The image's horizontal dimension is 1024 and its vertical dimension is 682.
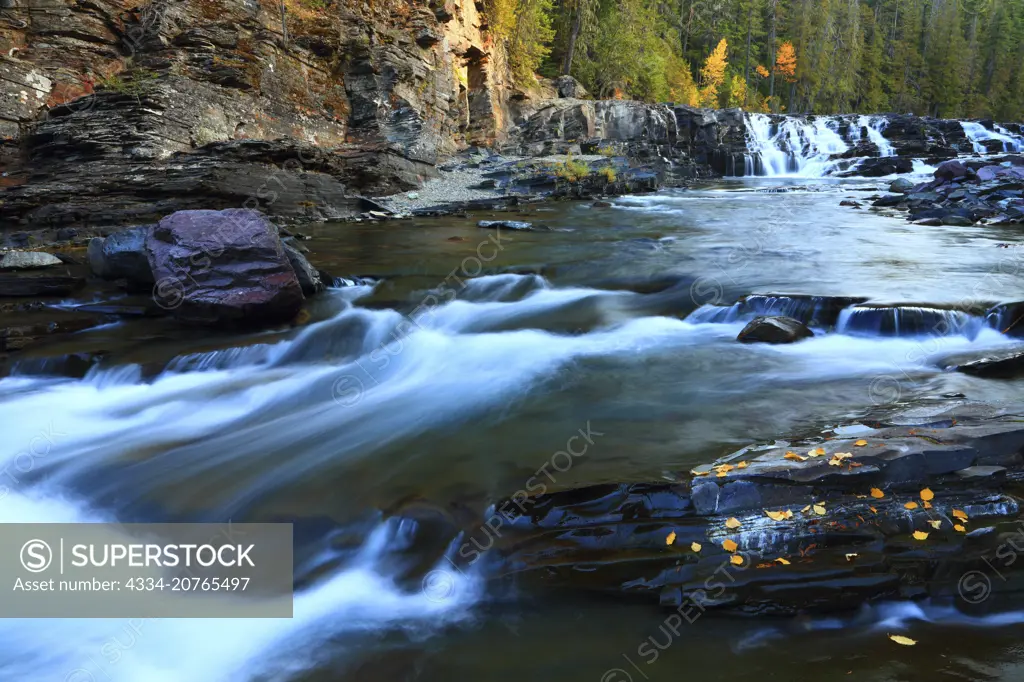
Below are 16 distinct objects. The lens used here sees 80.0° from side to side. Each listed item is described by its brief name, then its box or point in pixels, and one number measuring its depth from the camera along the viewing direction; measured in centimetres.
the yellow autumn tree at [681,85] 4453
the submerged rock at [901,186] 1936
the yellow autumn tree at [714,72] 5009
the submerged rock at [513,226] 1335
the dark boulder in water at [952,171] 1925
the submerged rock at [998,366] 500
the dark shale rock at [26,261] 865
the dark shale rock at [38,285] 771
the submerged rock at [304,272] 786
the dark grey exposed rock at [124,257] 787
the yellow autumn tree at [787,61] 5691
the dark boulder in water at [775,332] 631
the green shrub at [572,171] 2031
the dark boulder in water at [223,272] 667
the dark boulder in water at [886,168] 2577
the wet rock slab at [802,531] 274
